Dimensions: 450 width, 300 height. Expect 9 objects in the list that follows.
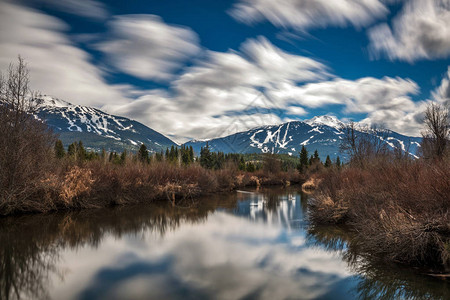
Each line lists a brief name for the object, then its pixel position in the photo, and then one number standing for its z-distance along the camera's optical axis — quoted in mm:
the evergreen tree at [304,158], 82638
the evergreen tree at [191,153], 105412
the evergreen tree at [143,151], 79538
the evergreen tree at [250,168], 76156
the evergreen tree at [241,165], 89906
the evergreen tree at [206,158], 86375
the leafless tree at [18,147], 17281
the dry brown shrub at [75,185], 20234
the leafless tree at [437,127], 30844
